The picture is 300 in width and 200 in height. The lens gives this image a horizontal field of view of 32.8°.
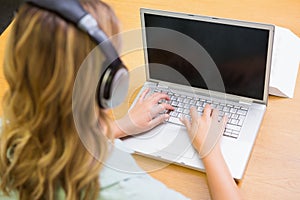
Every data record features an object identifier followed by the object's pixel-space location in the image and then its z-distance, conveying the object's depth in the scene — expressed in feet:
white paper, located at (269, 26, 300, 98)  4.18
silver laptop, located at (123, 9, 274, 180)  3.75
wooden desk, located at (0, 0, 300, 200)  3.59
